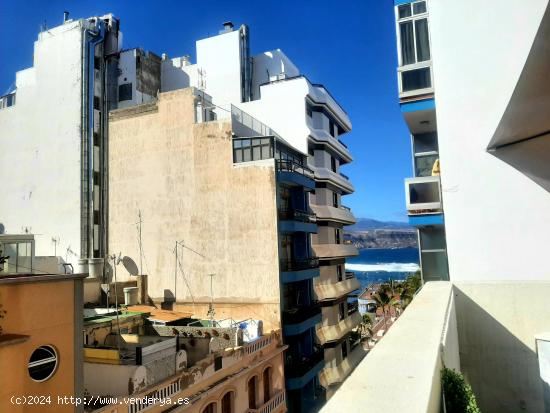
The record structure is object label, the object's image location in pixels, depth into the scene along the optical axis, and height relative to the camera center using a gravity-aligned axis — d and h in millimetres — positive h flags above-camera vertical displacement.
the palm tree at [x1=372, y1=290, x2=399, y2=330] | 47022 -5378
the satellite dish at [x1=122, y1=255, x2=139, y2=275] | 23531 -259
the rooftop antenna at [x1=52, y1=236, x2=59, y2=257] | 25531 +1234
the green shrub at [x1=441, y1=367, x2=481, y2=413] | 4078 -1379
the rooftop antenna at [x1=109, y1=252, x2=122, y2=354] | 22370 +89
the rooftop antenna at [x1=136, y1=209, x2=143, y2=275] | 23381 +723
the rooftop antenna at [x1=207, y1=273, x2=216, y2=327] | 20344 -2300
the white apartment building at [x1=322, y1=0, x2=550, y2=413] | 7199 +601
